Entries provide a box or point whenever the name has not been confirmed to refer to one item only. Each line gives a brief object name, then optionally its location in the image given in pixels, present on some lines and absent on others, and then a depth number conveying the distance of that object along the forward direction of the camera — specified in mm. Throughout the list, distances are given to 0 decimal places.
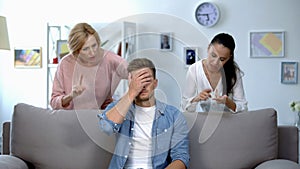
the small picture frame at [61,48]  4367
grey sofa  2268
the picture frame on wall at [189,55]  4051
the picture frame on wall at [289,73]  4137
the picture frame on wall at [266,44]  4148
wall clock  4227
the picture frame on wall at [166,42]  4219
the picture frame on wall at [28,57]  4641
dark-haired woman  2314
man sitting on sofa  2057
